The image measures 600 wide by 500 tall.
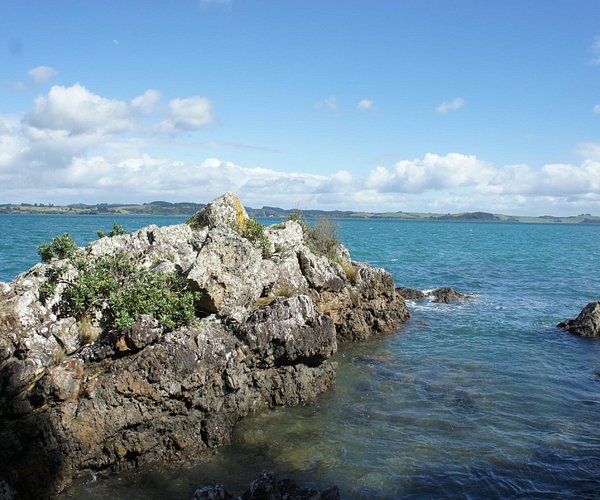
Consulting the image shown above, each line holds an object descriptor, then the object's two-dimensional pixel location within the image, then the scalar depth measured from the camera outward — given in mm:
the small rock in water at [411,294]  42456
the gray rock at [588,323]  30562
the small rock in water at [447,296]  41438
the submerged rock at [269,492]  11281
